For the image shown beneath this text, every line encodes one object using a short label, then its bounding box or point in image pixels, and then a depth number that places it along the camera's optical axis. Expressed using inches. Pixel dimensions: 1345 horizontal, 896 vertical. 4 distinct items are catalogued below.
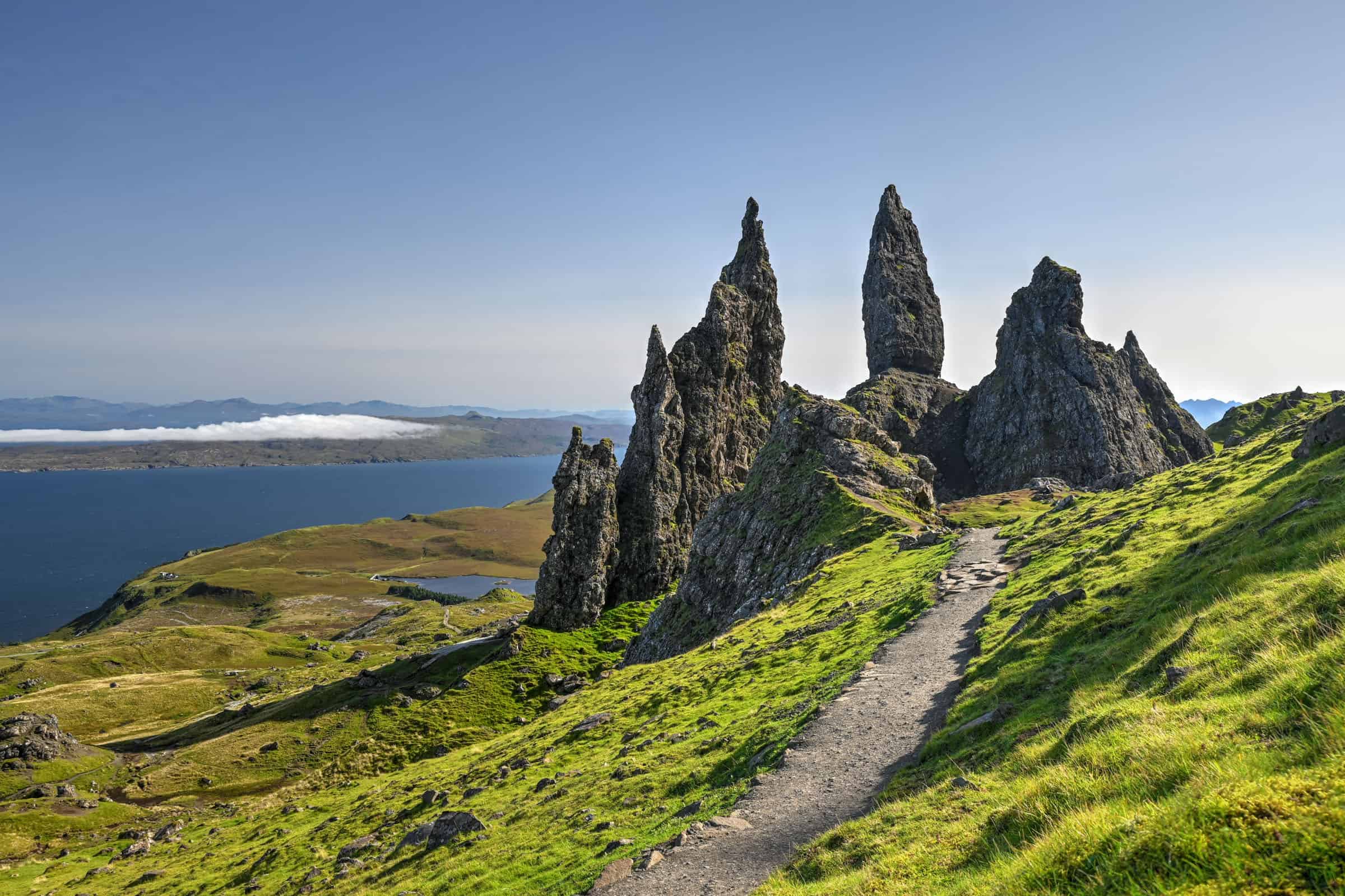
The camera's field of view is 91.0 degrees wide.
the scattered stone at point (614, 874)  791.7
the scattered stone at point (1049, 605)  1081.4
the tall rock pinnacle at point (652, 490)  5319.9
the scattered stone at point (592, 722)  1936.5
